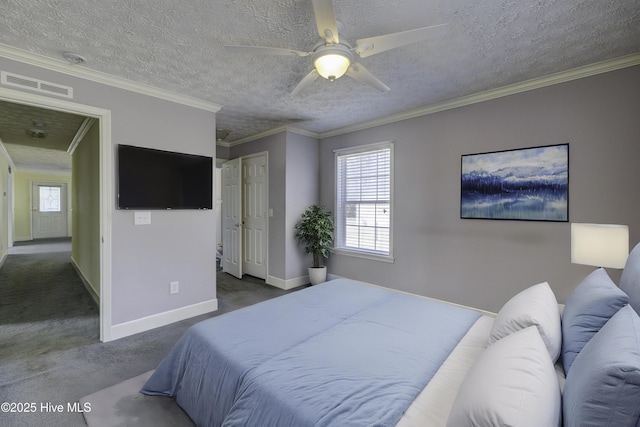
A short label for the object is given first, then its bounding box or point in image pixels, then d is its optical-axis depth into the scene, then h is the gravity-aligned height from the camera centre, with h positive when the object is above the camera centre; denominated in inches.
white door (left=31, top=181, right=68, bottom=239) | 381.7 +1.1
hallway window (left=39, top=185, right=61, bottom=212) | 388.5 +15.4
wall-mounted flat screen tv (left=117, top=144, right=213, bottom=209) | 110.7 +13.0
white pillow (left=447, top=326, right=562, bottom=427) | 30.3 -21.2
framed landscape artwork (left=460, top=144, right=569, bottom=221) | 106.3 +10.7
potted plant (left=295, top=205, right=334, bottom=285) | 171.6 -14.8
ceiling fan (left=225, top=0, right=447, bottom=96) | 60.9 +39.2
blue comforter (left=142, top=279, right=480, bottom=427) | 42.1 -27.5
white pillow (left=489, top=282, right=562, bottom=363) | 48.4 -19.7
